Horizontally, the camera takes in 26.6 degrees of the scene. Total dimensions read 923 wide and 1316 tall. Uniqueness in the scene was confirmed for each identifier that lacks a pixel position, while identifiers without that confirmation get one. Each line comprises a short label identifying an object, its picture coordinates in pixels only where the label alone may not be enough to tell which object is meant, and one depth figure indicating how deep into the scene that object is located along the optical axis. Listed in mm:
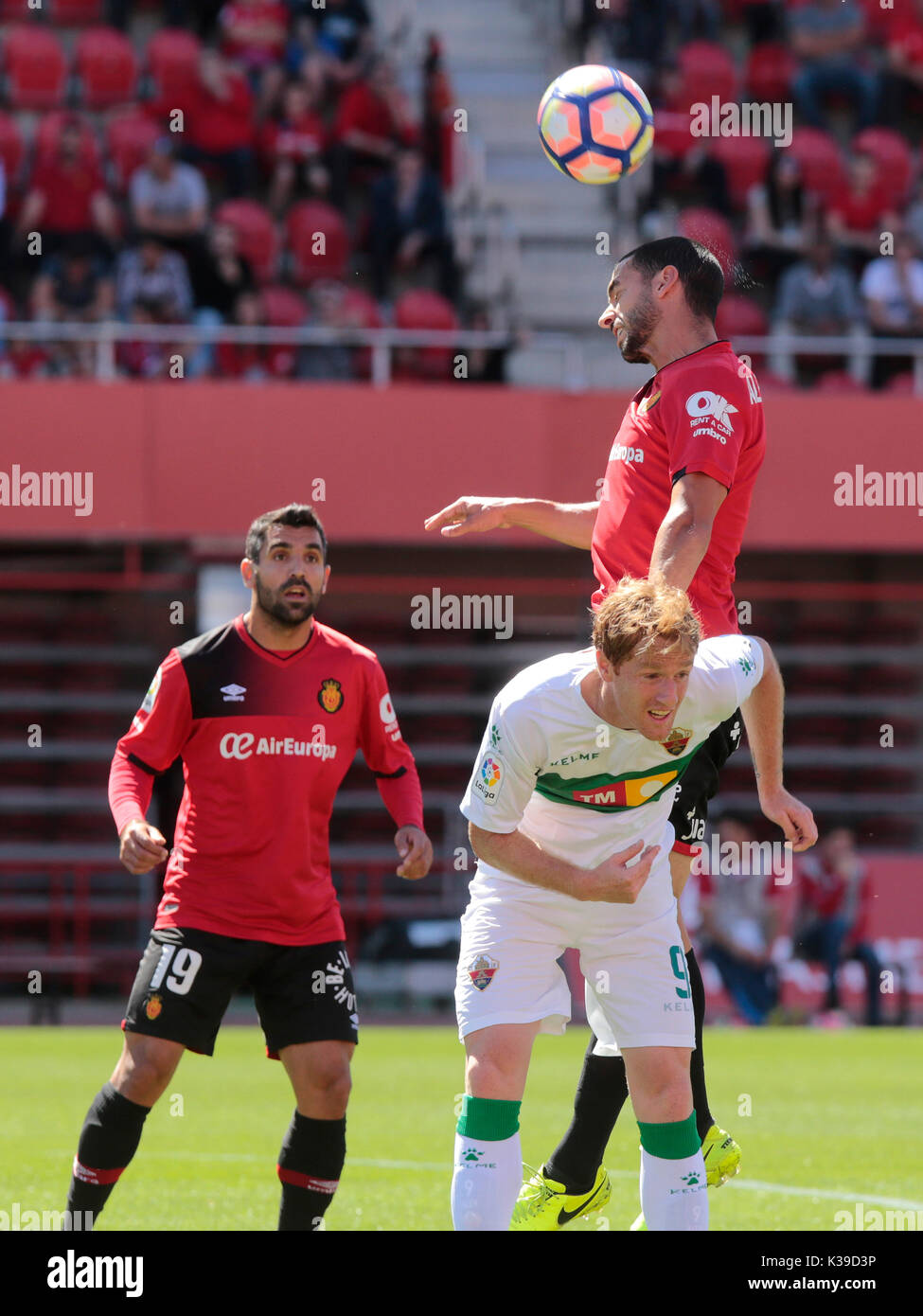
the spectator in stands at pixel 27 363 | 16969
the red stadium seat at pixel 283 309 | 17859
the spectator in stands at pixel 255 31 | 19500
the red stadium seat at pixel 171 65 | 19266
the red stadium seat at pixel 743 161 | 20172
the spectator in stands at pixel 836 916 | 16688
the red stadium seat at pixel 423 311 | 18219
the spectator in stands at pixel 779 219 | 18938
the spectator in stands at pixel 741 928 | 16375
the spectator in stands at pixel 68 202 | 17562
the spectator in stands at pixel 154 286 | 17094
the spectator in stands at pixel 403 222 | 18484
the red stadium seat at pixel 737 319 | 18891
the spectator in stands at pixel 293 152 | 18750
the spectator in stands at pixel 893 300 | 18375
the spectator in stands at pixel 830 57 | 21031
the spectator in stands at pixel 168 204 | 17562
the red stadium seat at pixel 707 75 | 20703
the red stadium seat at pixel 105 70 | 19359
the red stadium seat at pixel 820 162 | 20203
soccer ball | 6883
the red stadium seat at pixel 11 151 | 18312
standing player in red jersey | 5730
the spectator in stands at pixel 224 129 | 18781
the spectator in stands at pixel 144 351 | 17016
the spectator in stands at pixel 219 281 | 17484
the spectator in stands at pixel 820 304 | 18516
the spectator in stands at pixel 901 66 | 21141
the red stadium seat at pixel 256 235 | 18312
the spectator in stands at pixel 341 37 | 19422
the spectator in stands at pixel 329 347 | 17312
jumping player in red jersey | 5625
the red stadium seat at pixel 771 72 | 21359
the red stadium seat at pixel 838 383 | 18250
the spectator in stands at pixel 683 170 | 19328
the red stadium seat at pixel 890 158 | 20406
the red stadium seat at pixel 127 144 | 18391
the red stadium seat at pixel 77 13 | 20234
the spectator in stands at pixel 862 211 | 19531
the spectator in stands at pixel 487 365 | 17500
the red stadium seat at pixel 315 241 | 18469
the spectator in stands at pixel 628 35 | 20094
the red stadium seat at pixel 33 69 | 19391
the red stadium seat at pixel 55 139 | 17984
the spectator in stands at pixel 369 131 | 19031
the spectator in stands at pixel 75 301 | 16938
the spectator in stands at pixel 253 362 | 17375
